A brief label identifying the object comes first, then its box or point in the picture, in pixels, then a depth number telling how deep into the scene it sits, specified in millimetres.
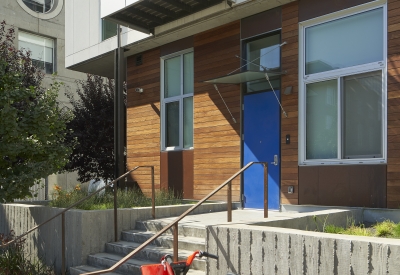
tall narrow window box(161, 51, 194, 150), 11680
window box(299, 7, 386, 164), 8039
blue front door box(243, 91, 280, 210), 9539
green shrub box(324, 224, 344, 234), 6445
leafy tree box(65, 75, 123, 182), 16391
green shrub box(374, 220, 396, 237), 6324
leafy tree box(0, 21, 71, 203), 9000
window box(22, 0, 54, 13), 23986
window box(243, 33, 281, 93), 9695
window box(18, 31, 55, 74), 23577
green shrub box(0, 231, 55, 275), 8953
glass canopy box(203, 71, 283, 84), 9266
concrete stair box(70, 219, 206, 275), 7361
